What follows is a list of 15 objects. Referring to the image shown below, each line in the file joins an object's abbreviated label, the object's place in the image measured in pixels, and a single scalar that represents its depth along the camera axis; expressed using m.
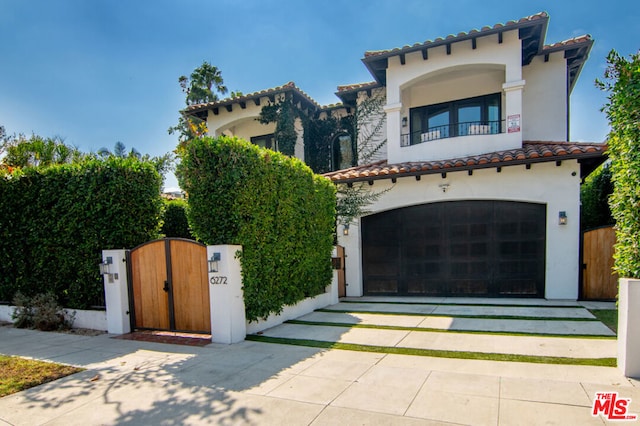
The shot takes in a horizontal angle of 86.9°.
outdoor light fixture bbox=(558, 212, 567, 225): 9.89
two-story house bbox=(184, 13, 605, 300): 10.11
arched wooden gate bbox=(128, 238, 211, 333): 7.11
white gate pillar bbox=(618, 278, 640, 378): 4.46
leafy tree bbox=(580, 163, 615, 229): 11.25
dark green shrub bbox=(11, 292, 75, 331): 8.24
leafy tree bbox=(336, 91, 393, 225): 14.51
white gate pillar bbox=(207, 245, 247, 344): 6.59
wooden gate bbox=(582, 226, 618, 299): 9.61
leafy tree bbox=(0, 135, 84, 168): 12.58
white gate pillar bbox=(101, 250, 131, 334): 7.70
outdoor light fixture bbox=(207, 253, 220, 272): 6.61
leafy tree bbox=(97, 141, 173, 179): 16.91
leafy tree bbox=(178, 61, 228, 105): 27.11
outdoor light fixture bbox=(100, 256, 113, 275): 7.77
